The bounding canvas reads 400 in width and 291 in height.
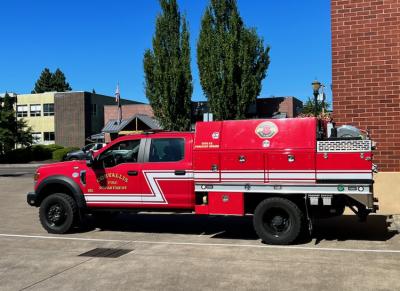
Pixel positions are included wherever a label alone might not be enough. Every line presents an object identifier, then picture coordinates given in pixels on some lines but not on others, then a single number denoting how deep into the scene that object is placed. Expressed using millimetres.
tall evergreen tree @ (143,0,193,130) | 40656
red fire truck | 8273
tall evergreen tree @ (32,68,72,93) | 110625
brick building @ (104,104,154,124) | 52219
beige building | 60531
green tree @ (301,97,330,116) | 45288
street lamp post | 22391
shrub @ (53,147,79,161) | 51941
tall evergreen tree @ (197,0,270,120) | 38250
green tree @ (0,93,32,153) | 51219
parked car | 41616
